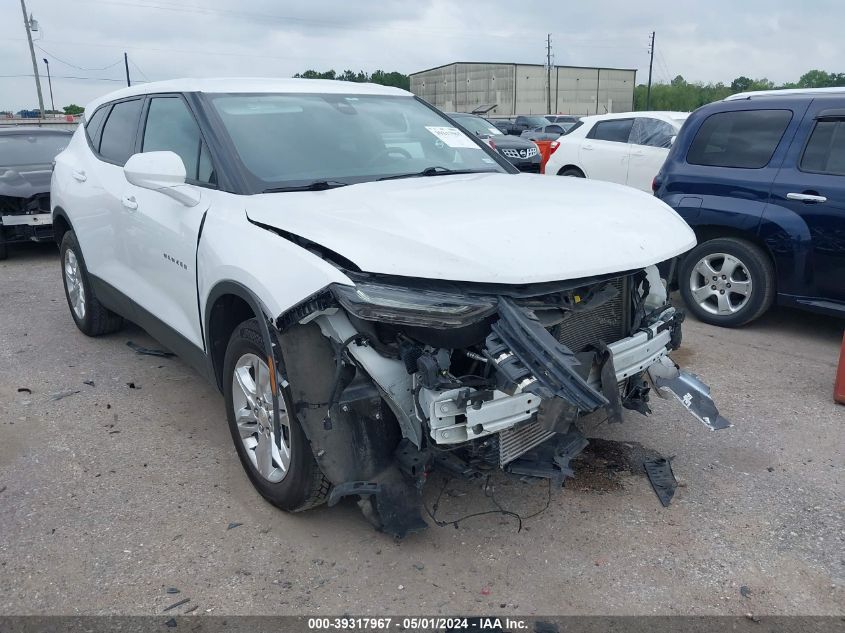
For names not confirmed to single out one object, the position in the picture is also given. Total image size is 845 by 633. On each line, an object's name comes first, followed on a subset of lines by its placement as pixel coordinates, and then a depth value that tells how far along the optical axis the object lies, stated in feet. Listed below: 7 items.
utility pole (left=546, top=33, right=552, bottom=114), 222.05
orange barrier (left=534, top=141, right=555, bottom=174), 39.14
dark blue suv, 17.22
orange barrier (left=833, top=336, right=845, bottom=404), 14.32
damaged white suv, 8.45
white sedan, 33.06
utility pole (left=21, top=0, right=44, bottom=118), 123.24
